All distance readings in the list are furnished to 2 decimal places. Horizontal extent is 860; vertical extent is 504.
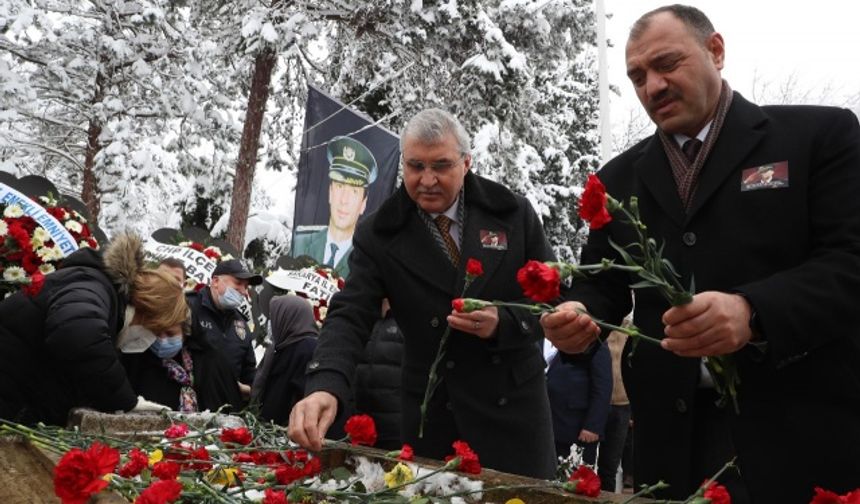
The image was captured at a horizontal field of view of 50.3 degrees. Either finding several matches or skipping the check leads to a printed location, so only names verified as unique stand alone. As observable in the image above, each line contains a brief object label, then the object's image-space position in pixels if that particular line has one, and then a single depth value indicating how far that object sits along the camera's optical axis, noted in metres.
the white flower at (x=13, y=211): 5.04
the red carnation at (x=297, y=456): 2.29
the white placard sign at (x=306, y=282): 7.83
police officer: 5.89
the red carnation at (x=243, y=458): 2.33
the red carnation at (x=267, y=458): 2.35
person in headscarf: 5.39
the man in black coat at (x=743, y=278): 1.80
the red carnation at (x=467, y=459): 1.98
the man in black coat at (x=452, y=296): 2.91
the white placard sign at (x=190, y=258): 7.08
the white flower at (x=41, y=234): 5.05
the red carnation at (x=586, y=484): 1.79
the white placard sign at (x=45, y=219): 5.21
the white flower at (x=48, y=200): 5.59
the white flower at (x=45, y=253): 5.01
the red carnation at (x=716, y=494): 1.52
